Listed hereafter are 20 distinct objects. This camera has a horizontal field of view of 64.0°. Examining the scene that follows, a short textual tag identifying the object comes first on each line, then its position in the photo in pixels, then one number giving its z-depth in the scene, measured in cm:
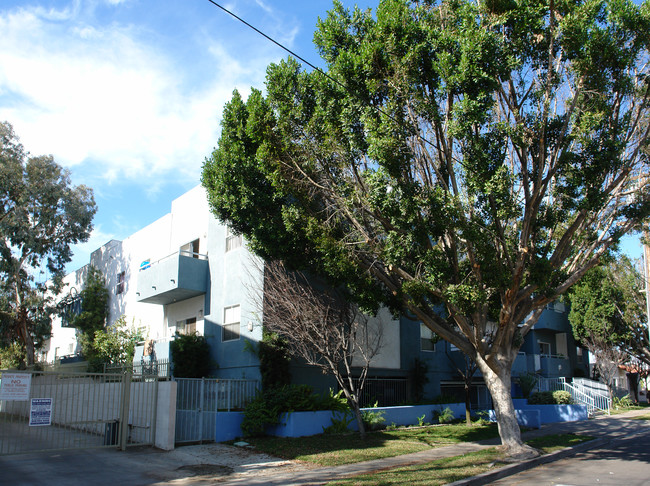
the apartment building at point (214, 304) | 1745
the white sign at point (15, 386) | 1131
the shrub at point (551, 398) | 2248
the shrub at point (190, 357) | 1788
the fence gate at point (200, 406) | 1431
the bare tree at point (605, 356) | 2848
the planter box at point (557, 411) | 2059
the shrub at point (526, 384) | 2448
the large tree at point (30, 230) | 2984
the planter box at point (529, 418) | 1825
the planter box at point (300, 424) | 1465
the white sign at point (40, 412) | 1155
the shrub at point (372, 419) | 1645
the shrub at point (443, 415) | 1927
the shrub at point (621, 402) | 2909
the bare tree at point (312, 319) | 1512
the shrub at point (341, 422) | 1545
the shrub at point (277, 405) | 1456
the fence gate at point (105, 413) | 1154
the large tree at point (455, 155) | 1103
